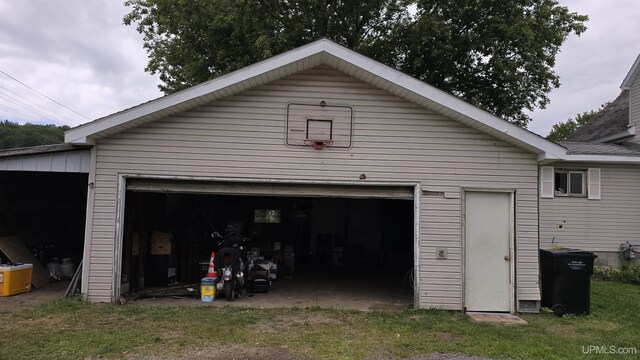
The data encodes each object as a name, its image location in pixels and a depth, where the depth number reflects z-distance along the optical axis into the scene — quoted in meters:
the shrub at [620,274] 10.33
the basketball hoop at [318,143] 7.24
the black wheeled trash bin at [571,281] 6.95
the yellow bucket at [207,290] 7.37
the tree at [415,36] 14.86
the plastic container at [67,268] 9.24
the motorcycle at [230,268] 7.43
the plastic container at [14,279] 7.45
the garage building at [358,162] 7.07
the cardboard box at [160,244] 8.79
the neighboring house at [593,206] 11.52
